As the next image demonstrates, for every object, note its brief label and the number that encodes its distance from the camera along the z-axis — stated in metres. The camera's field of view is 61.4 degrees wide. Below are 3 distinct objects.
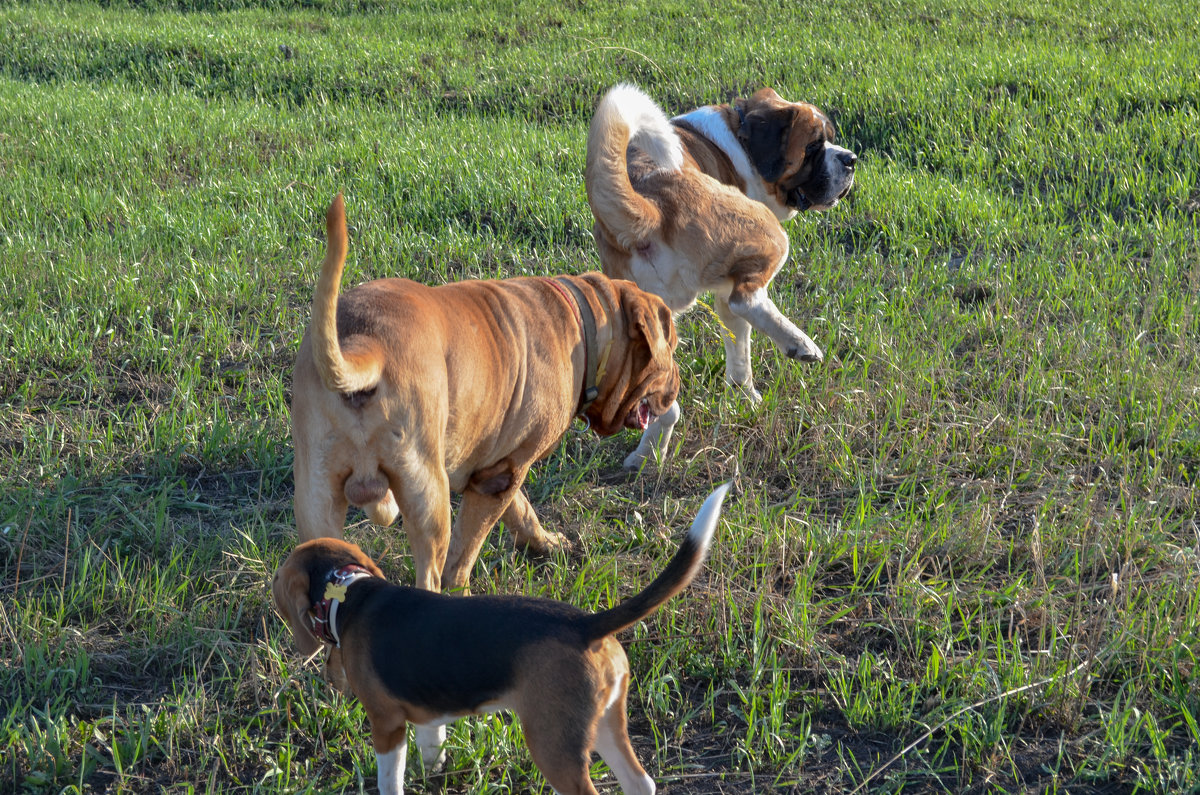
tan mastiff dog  2.82
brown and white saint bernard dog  4.21
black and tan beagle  2.40
